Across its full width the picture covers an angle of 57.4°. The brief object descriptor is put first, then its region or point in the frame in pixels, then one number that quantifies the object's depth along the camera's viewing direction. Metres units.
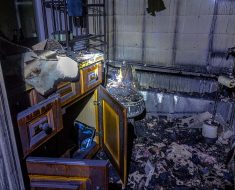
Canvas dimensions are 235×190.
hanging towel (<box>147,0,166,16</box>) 4.55
